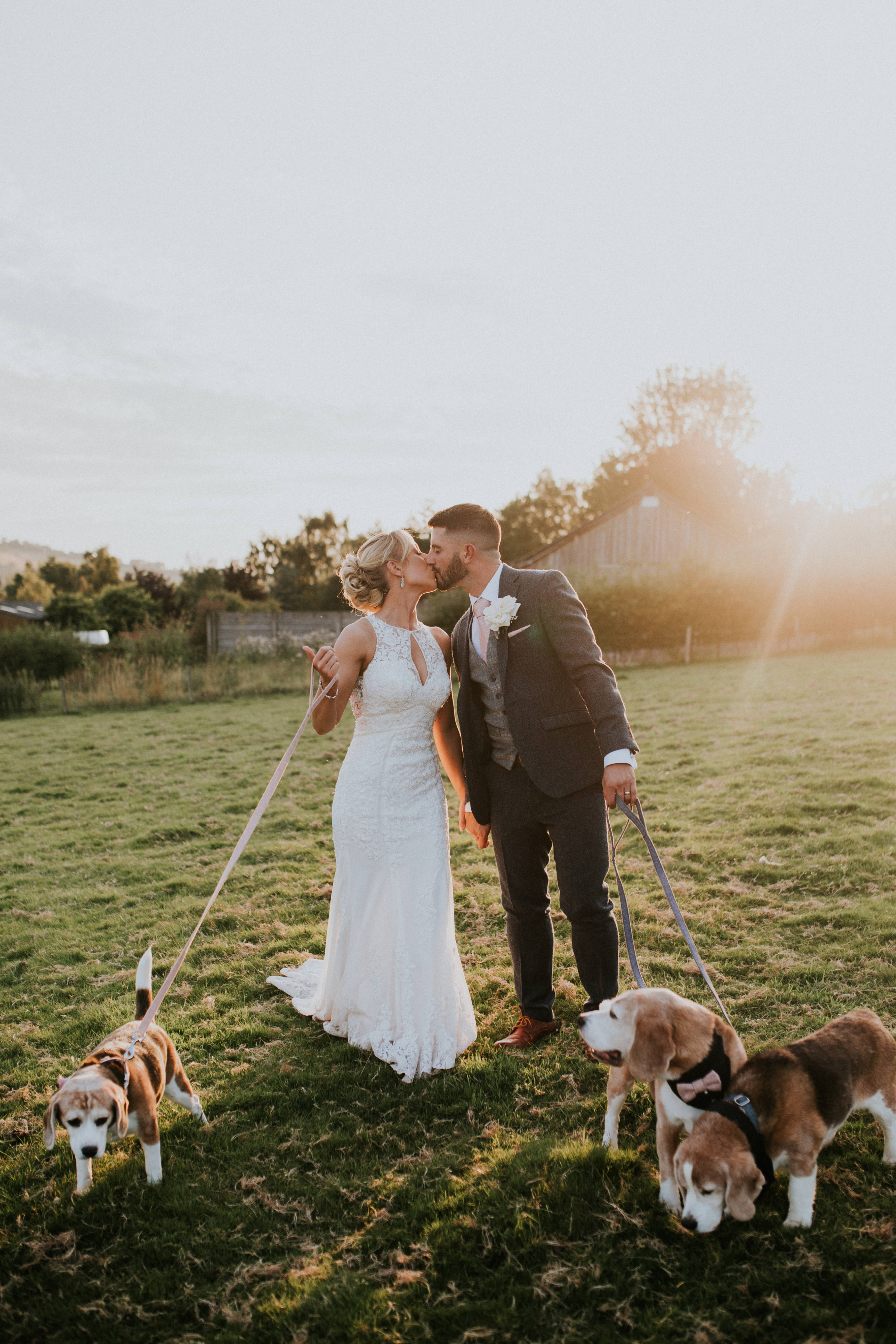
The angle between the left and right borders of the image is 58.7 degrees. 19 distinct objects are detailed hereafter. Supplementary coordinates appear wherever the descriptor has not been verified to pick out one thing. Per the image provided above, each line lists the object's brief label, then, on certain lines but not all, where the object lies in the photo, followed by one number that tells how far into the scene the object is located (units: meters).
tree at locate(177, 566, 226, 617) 34.66
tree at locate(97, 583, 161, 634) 31.64
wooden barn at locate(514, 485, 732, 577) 28.25
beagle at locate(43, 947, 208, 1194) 2.58
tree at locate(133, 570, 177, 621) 38.16
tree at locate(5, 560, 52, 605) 54.34
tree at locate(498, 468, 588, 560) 46.62
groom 3.42
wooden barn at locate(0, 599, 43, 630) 37.75
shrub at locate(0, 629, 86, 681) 18.62
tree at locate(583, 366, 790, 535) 46.16
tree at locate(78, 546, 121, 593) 50.44
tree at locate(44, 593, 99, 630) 29.81
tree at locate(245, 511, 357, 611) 36.84
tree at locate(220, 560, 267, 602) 37.81
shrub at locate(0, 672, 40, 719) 17.14
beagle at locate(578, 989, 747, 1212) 2.43
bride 3.73
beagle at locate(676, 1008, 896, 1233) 2.20
